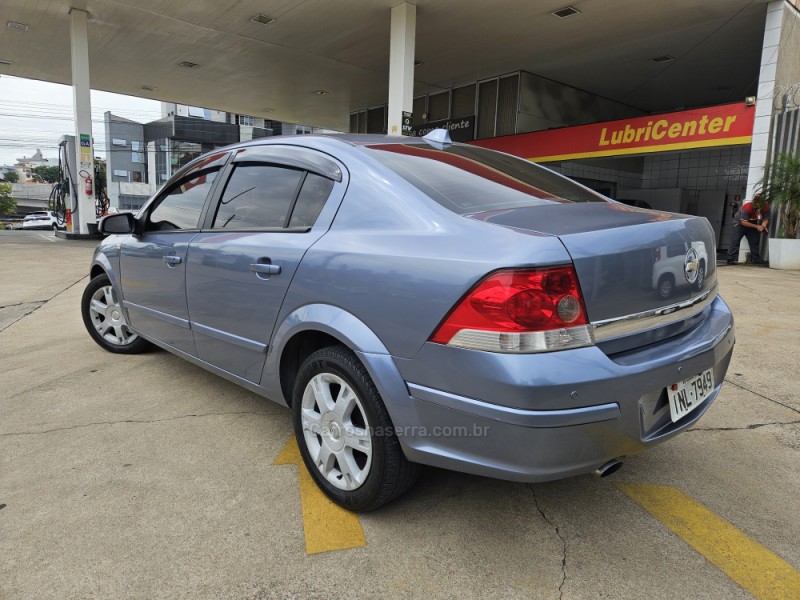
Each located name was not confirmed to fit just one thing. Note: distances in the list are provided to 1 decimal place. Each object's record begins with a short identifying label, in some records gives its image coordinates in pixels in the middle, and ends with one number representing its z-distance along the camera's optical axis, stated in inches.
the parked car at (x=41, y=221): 1507.0
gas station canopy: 447.2
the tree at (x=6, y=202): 1983.3
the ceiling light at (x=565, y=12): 432.7
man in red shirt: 419.5
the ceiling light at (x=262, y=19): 469.2
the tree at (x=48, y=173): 3701.8
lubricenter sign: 438.6
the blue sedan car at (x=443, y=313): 65.1
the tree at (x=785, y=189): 391.2
